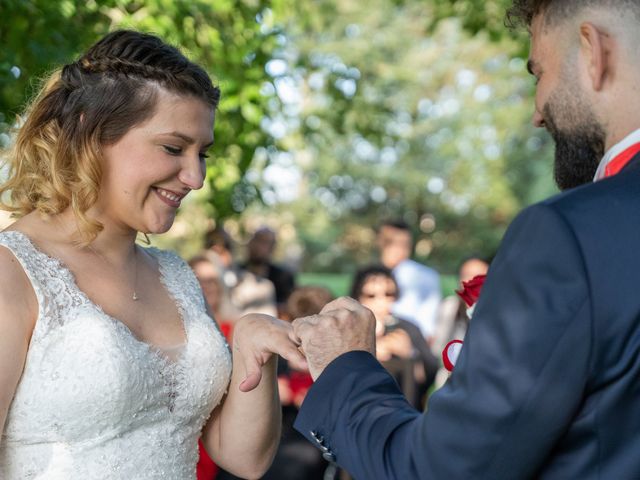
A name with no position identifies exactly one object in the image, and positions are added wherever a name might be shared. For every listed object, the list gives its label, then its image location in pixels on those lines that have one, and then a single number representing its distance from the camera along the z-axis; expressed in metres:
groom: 1.49
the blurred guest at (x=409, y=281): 8.54
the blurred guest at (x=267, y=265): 10.06
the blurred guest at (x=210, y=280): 6.98
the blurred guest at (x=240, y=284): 8.82
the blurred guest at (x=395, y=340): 6.23
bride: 2.47
